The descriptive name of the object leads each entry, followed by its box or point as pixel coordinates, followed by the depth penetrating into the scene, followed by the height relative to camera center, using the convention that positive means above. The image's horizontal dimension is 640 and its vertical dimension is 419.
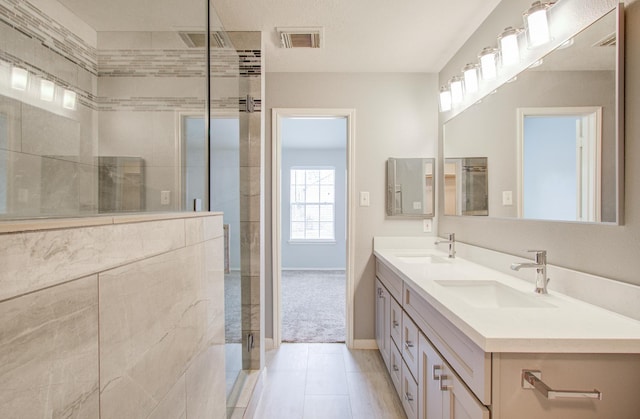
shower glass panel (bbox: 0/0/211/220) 0.57 +0.25
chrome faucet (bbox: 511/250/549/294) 1.25 -0.25
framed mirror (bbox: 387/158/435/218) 2.56 +0.16
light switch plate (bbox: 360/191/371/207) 2.58 +0.07
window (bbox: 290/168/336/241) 6.05 +0.06
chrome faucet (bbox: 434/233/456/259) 2.22 -0.27
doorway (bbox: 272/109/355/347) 3.97 -0.28
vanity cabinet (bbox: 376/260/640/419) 0.83 -0.51
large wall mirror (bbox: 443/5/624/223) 1.05 +0.32
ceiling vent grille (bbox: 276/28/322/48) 1.98 +1.15
